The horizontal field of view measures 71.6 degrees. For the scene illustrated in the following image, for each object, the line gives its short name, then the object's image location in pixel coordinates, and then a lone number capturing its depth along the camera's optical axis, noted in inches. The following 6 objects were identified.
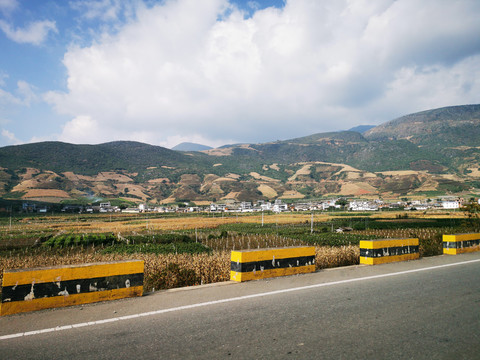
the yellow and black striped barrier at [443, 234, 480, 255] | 568.1
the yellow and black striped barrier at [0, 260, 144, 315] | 226.5
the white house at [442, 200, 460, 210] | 4366.9
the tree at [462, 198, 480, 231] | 1135.6
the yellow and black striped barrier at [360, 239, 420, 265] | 443.2
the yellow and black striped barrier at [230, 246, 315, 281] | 328.5
